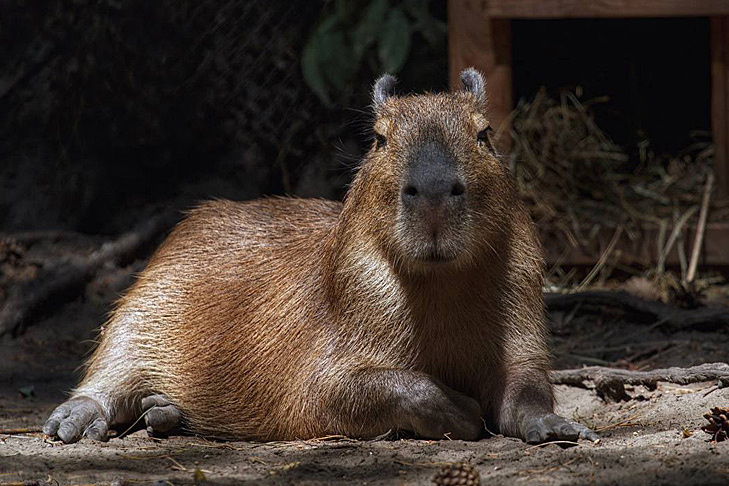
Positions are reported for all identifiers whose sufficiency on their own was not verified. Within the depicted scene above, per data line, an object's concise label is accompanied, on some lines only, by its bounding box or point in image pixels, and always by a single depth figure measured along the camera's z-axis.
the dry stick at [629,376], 8.30
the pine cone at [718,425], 6.24
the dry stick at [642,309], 10.77
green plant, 13.64
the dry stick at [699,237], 12.29
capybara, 6.92
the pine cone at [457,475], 5.42
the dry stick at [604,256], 12.69
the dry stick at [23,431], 7.98
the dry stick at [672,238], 12.55
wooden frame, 12.09
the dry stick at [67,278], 12.45
